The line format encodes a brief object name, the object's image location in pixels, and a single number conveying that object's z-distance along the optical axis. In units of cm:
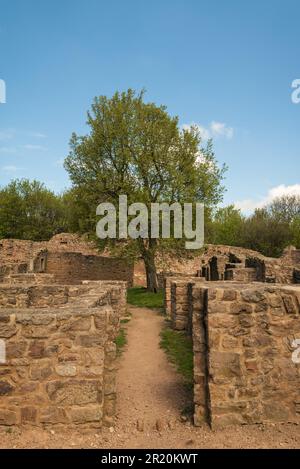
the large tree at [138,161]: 1994
